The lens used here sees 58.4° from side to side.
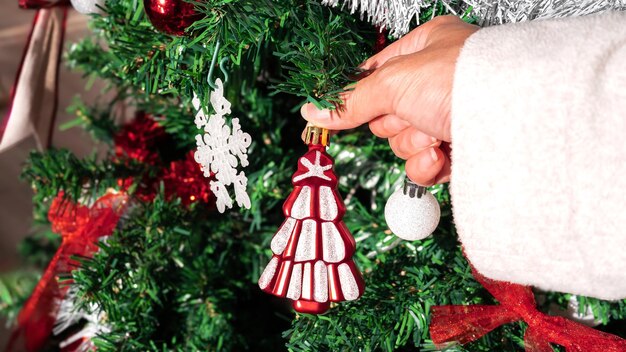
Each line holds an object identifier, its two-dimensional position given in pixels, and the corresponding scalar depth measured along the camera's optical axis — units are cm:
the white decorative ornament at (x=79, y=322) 66
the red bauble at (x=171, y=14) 47
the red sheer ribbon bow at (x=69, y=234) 68
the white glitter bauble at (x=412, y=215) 44
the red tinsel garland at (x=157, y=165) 66
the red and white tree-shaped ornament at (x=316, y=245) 43
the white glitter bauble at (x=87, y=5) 59
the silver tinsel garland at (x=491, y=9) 43
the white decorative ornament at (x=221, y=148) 43
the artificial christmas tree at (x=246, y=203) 43
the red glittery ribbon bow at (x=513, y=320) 48
